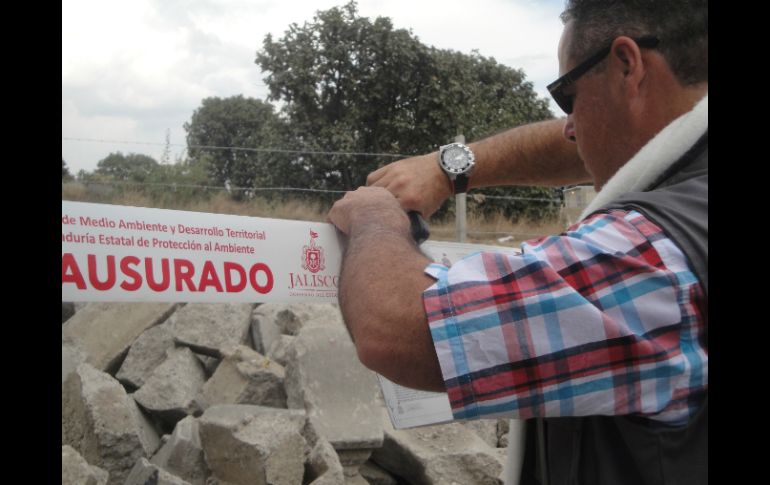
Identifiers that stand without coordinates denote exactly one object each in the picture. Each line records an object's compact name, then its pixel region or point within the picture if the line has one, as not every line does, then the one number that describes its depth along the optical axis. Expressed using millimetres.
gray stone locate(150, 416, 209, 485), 3023
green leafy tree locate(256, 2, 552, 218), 10602
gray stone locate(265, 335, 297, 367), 4066
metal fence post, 6535
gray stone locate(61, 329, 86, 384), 3804
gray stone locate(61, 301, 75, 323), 4562
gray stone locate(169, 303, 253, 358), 4105
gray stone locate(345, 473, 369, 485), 3287
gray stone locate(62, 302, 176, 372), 4105
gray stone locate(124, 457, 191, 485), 2559
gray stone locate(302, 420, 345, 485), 2982
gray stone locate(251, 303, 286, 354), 4422
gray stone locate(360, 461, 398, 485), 3529
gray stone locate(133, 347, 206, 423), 3643
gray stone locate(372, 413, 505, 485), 3344
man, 1081
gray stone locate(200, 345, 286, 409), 3750
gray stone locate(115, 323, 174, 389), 3996
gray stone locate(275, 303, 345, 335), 4383
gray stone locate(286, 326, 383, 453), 3371
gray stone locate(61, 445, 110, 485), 2643
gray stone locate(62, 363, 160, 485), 3236
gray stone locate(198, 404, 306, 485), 2980
